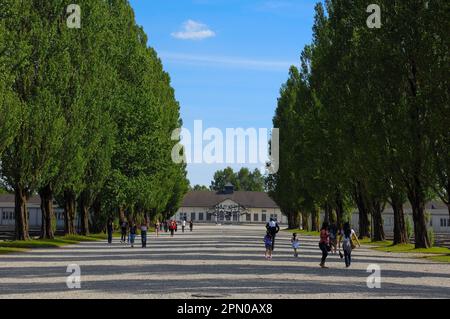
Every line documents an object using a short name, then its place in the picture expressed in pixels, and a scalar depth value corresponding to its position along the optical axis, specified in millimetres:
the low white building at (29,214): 118250
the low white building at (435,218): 131500
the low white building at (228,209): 183750
